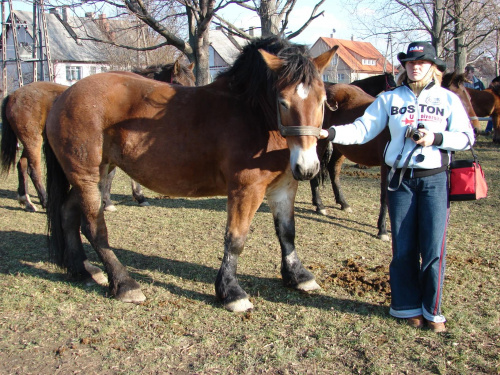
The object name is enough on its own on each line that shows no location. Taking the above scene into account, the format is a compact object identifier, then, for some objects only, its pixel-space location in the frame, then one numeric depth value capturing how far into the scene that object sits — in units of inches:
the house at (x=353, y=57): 1797.5
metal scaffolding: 724.0
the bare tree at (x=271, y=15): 369.4
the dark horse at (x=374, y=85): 272.2
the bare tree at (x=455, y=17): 563.5
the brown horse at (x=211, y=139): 122.8
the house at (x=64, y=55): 1605.6
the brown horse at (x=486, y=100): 408.2
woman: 114.0
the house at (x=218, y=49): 1904.5
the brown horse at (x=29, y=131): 273.0
